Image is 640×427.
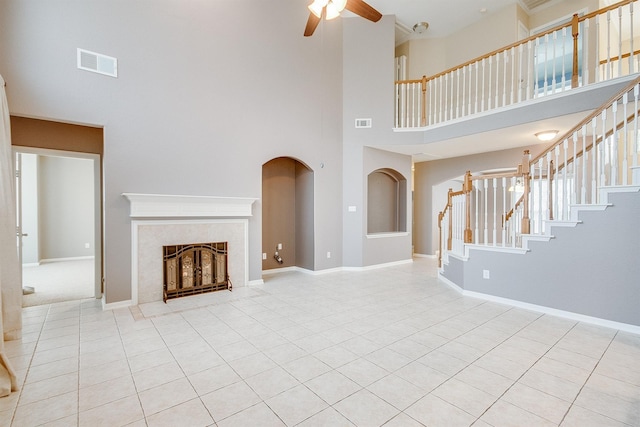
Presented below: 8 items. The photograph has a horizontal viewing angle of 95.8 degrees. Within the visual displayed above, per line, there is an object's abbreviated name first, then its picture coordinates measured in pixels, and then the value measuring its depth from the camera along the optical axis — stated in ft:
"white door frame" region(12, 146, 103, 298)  13.93
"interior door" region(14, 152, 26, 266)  12.98
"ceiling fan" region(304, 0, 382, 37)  9.04
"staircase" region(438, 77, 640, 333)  10.36
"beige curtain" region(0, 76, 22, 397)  9.31
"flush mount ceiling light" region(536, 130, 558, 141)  17.27
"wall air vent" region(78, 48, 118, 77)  11.66
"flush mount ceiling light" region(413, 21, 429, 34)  22.39
